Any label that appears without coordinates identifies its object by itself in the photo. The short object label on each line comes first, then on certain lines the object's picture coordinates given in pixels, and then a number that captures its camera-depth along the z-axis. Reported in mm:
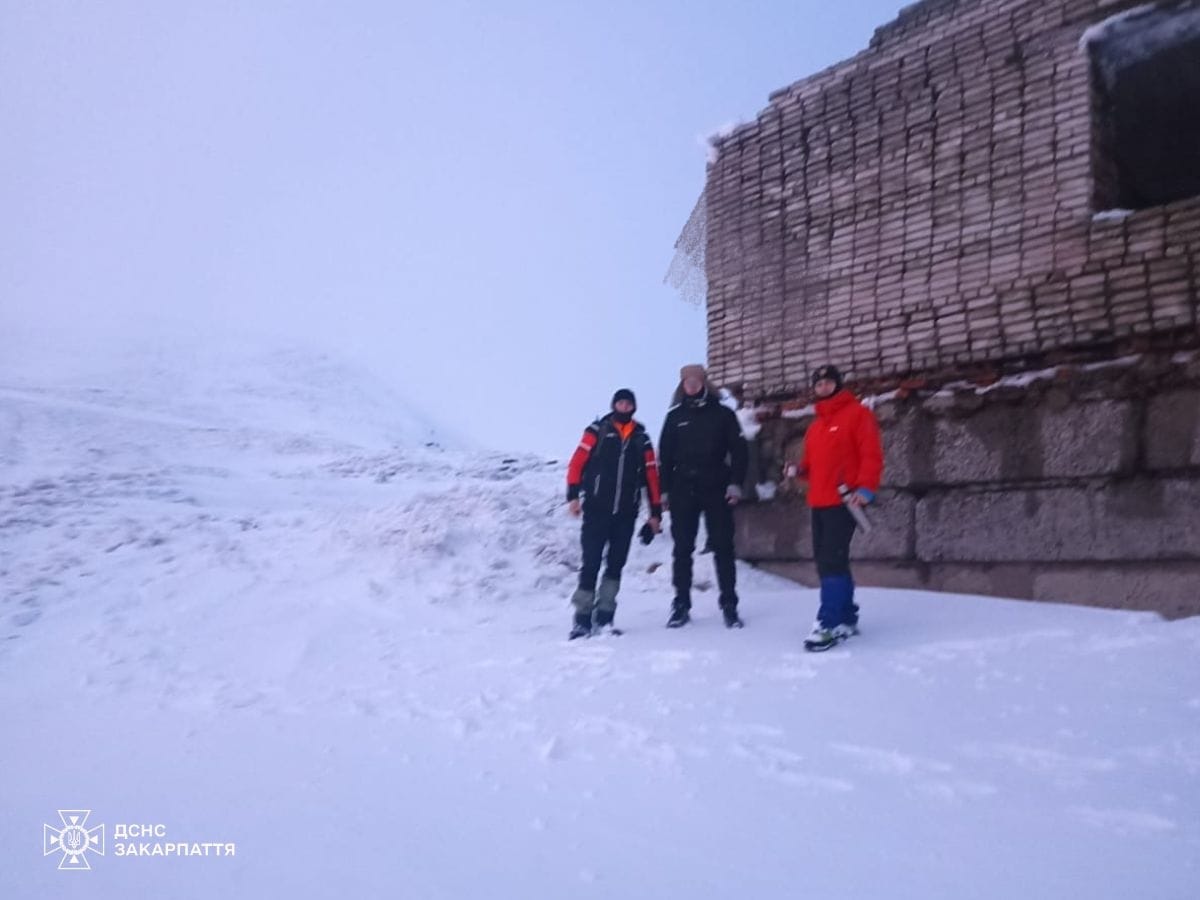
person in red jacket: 5008
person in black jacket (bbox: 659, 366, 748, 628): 5965
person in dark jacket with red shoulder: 6066
